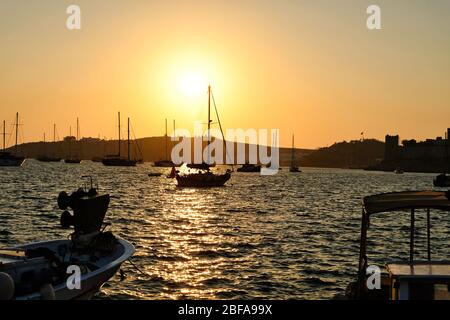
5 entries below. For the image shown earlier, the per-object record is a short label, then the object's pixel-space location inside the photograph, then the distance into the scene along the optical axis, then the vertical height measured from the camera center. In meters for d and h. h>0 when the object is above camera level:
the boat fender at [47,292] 13.78 -3.41
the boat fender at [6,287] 12.64 -3.02
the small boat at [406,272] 12.83 -2.78
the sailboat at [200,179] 106.00 -5.88
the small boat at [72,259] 14.58 -3.37
